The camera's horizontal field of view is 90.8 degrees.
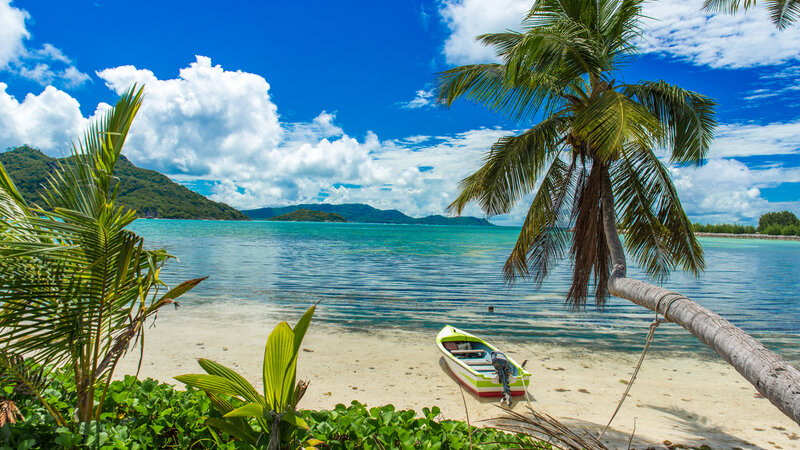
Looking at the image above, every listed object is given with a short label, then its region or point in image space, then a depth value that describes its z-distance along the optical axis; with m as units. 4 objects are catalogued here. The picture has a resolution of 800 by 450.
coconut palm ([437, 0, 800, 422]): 5.06
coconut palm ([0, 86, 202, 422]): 2.59
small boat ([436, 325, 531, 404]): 7.58
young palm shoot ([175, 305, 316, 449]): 2.39
